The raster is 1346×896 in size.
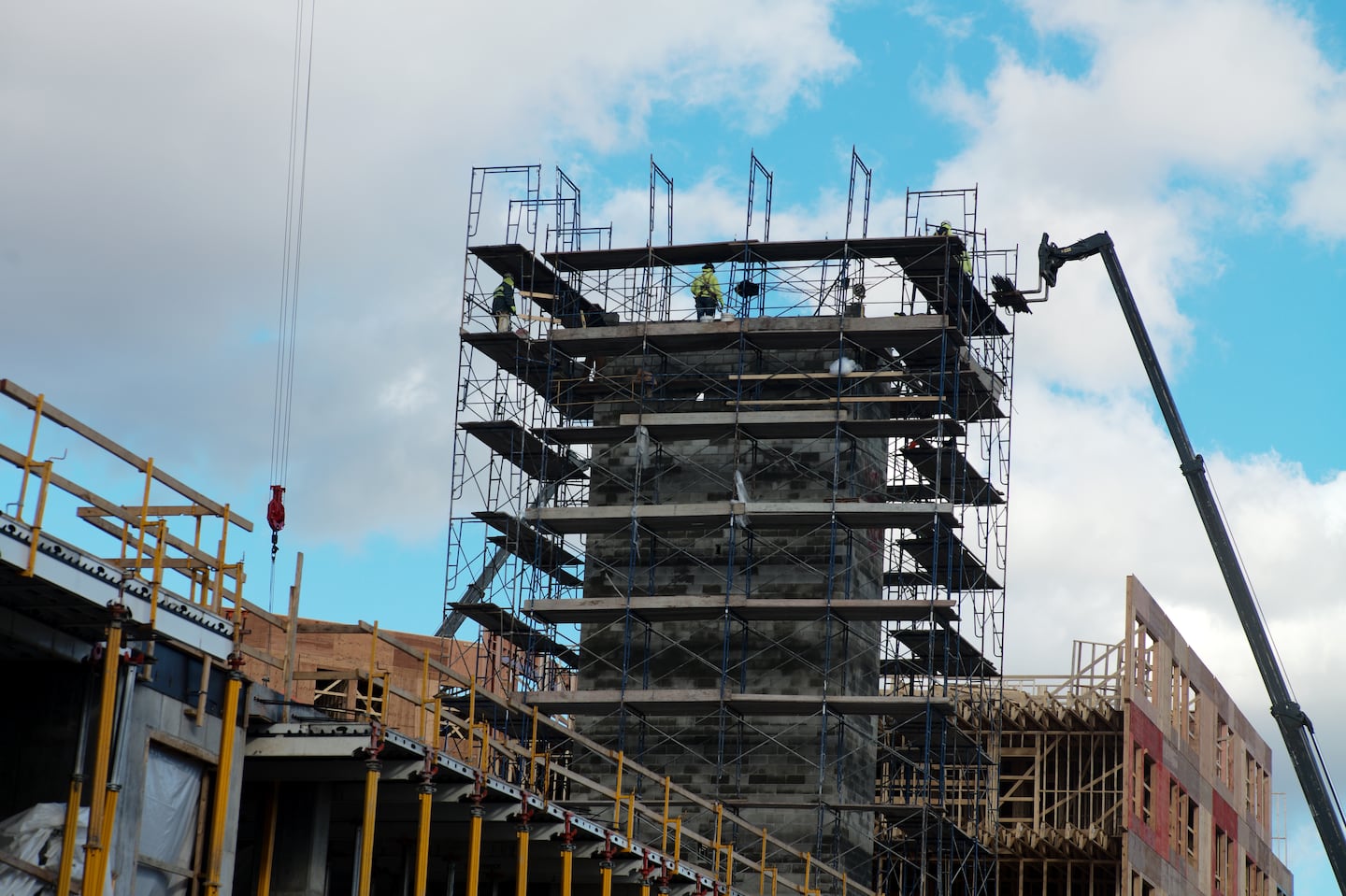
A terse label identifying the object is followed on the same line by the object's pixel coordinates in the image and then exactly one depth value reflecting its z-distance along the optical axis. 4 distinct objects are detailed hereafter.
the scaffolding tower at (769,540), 43.06
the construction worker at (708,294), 47.31
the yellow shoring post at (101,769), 20.23
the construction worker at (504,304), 47.66
